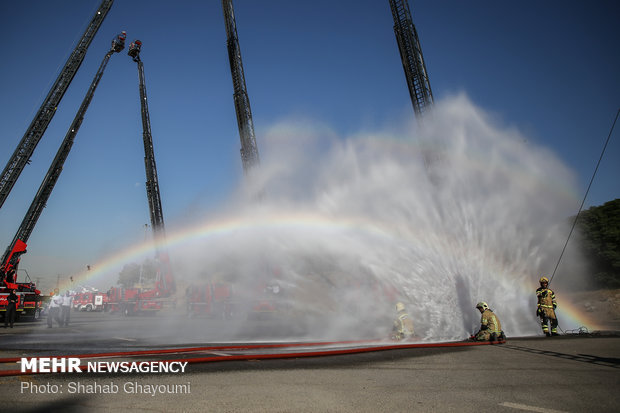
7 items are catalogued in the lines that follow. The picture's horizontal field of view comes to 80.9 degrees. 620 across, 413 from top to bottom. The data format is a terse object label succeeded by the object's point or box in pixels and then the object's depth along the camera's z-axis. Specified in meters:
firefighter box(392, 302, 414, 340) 11.32
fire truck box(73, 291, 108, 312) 48.53
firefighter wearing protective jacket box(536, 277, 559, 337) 12.16
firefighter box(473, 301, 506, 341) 10.27
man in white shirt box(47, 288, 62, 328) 18.95
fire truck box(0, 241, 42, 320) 22.02
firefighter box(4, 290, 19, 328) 18.92
